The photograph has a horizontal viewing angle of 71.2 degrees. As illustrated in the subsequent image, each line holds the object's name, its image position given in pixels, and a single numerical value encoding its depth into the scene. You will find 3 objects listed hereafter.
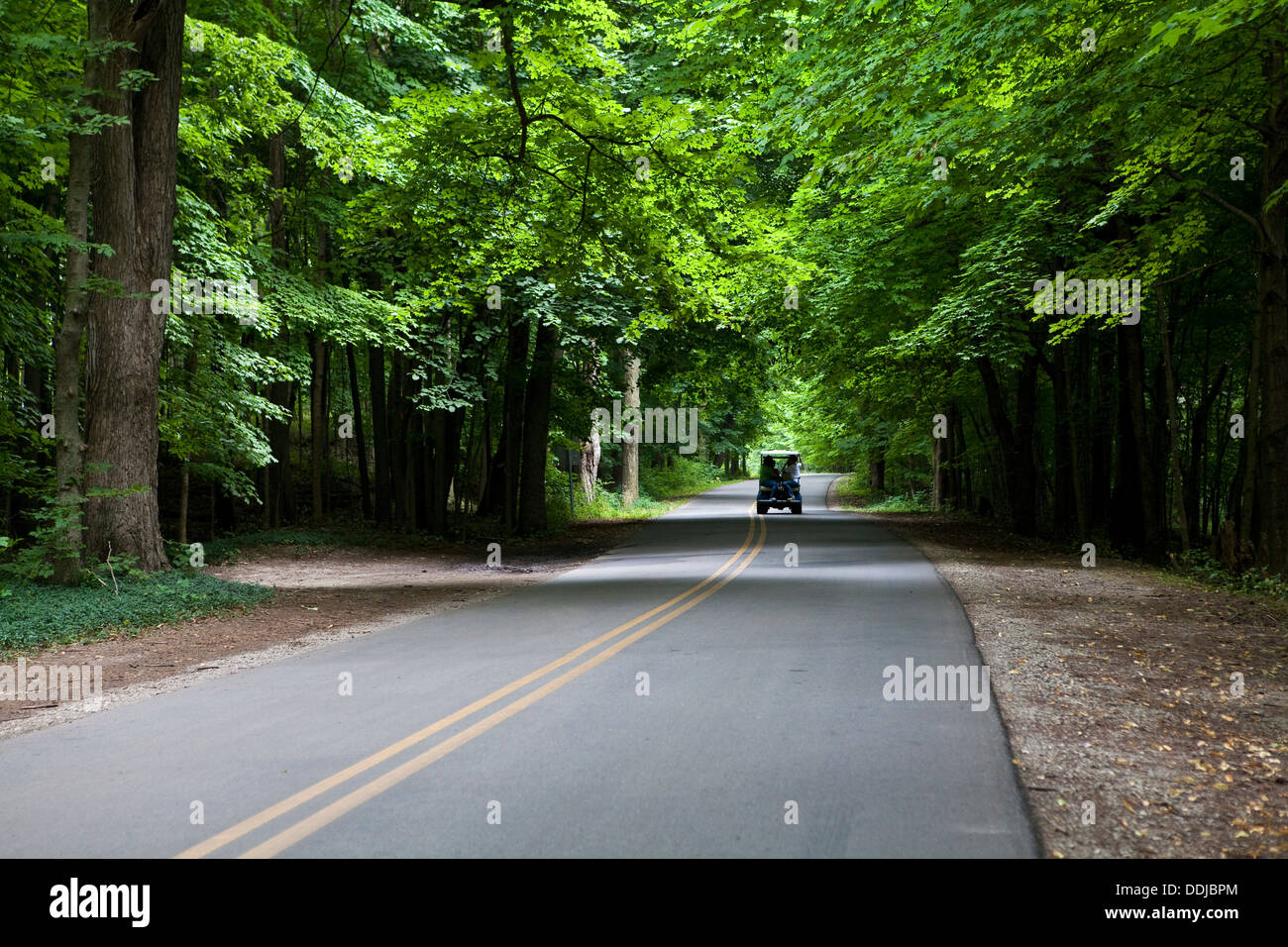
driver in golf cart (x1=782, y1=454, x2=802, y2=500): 37.97
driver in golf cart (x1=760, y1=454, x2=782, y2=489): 37.91
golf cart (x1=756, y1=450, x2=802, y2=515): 37.59
